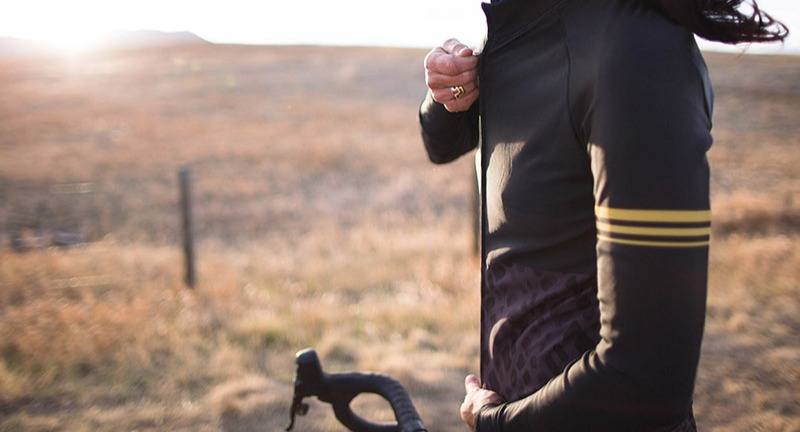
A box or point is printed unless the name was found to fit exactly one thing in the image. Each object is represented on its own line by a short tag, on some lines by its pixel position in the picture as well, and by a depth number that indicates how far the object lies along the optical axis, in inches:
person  32.3
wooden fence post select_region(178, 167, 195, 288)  253.0
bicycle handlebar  61.7
